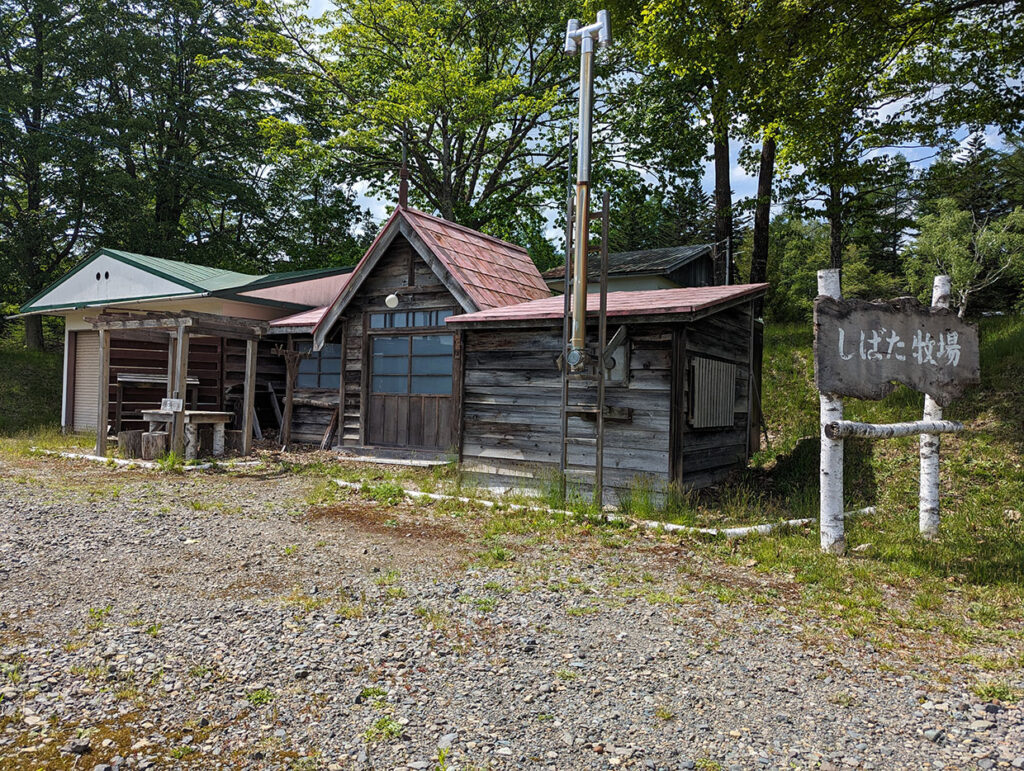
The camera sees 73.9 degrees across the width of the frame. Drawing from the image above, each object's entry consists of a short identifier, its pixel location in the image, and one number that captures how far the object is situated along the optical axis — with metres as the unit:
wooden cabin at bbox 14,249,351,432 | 16.73
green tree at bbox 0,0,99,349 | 25.11
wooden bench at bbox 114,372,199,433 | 16.03
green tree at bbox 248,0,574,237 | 24.38
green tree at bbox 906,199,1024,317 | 30.06
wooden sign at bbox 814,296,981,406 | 6.56
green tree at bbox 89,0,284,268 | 27.27
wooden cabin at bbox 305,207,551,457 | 12.84
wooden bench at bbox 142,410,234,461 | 12.98
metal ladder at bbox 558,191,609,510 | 8.55
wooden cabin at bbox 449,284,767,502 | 9.00
